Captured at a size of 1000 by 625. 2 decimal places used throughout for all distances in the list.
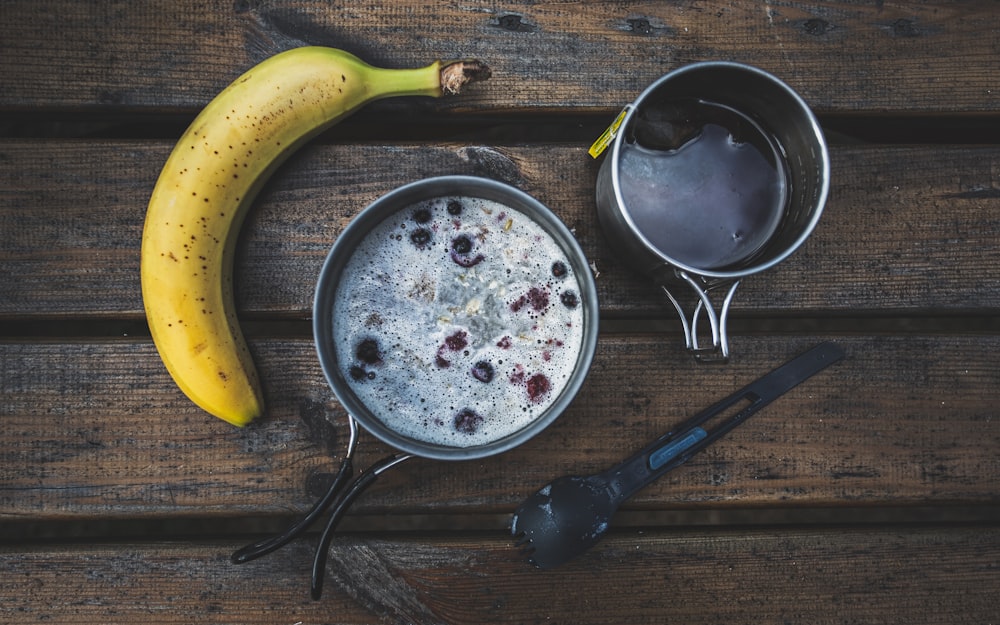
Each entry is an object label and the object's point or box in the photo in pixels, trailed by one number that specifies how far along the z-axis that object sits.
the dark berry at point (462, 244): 0.45
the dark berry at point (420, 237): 0.45
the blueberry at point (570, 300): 0.45
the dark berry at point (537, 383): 0.45
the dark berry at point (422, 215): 0.45
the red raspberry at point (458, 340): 0.45
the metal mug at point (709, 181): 0.46
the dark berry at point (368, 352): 0.45
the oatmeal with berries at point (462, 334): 0.45
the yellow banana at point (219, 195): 0.46
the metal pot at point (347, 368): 0.43
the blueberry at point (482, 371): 0.45
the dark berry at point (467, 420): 0.45
